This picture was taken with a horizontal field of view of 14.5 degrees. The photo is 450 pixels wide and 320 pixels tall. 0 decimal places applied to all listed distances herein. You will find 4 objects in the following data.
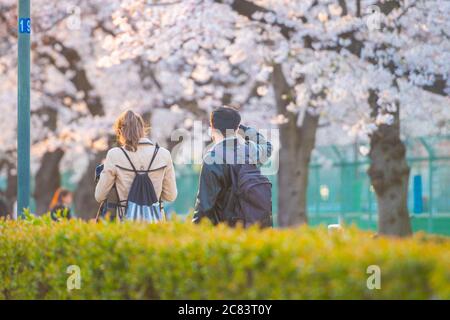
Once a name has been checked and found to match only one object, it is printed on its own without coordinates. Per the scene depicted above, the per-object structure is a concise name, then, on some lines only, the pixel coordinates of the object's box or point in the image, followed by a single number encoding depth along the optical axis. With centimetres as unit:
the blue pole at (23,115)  1718
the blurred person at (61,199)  2958
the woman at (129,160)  1511
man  1399
